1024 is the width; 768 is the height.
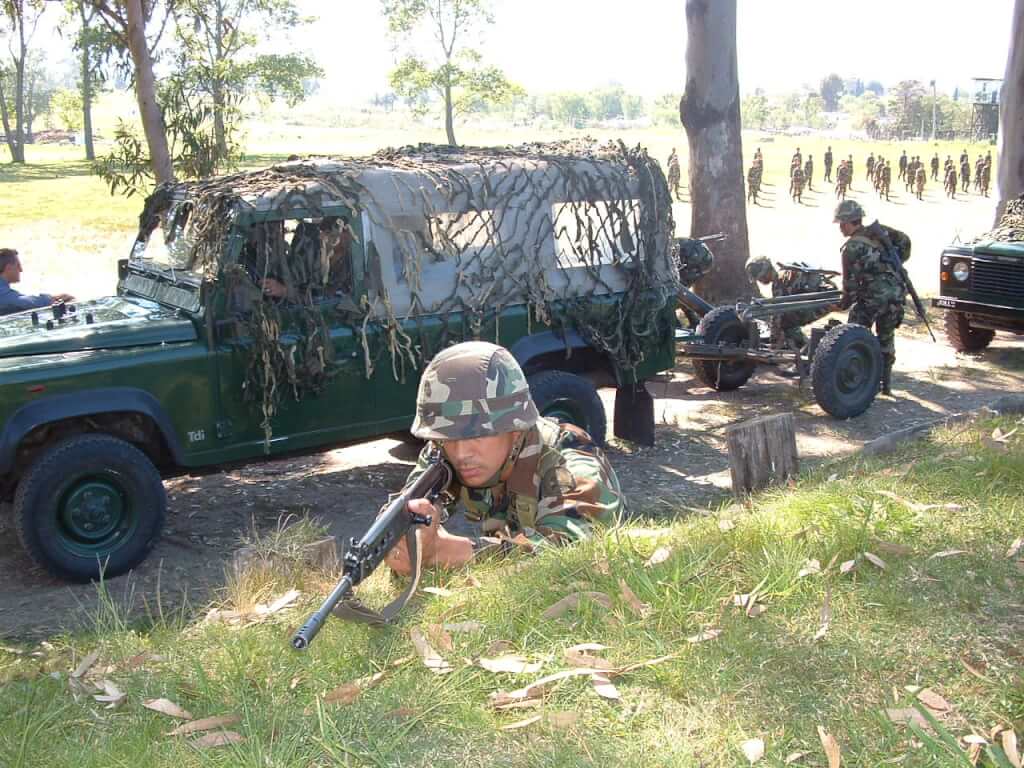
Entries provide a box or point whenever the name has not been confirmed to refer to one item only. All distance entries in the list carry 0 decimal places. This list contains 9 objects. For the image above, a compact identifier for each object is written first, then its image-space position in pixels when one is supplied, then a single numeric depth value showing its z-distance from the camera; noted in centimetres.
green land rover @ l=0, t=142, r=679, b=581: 534
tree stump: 554
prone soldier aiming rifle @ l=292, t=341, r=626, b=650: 310
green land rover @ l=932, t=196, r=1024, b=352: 1052
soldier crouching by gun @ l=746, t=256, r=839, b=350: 917
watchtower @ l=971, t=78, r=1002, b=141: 6306
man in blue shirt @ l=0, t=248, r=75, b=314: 733
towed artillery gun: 833
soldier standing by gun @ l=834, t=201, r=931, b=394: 889
